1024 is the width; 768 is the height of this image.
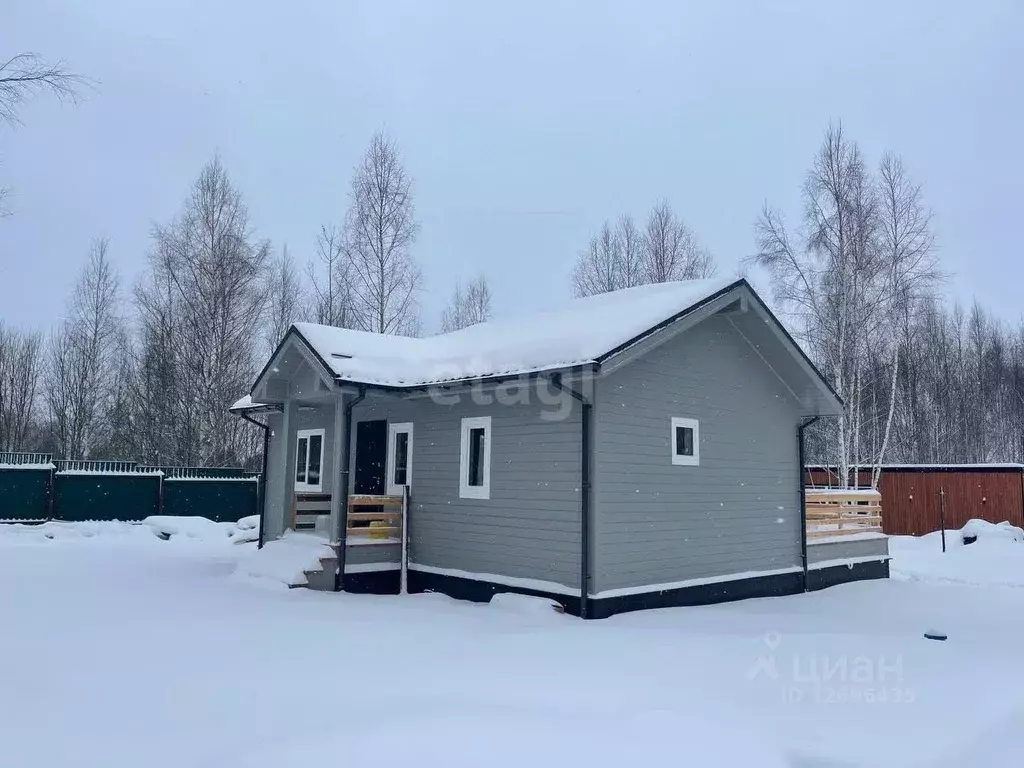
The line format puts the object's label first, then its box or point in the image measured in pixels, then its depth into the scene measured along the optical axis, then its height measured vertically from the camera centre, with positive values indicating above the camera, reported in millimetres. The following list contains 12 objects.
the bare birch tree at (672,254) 27500 +8447
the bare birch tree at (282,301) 31859 +7379
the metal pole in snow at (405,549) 11078 -1257
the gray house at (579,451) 9023 +280
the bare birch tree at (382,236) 23312 +7505
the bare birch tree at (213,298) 23109 +5508
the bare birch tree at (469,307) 35469 +8113
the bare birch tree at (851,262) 19641 +5974
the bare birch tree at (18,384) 32750 +3595
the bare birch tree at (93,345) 28891 +4744
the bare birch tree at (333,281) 24844 +6829
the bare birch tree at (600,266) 28844 +8387
